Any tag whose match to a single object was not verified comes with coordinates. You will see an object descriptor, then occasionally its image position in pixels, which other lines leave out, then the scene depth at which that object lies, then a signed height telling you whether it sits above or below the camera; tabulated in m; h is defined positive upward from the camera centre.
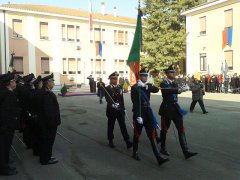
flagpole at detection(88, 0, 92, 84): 22.18 +7.35
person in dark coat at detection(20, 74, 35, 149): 5.50 -0.84
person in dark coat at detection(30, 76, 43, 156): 4.98 -0.73
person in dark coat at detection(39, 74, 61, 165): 4.69 -0.80
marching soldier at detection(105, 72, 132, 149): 5.56 -0.63
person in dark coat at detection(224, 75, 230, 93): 18.15 -0.19
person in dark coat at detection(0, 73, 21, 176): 4.28 -0.74
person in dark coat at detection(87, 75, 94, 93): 20.00 -0.20
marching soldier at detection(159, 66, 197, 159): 4.76 -0.65
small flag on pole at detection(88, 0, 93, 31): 22.22 +7.02
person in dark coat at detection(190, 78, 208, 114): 9.67 -0.50
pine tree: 25.28 +5.38
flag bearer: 4.64 -0.59
